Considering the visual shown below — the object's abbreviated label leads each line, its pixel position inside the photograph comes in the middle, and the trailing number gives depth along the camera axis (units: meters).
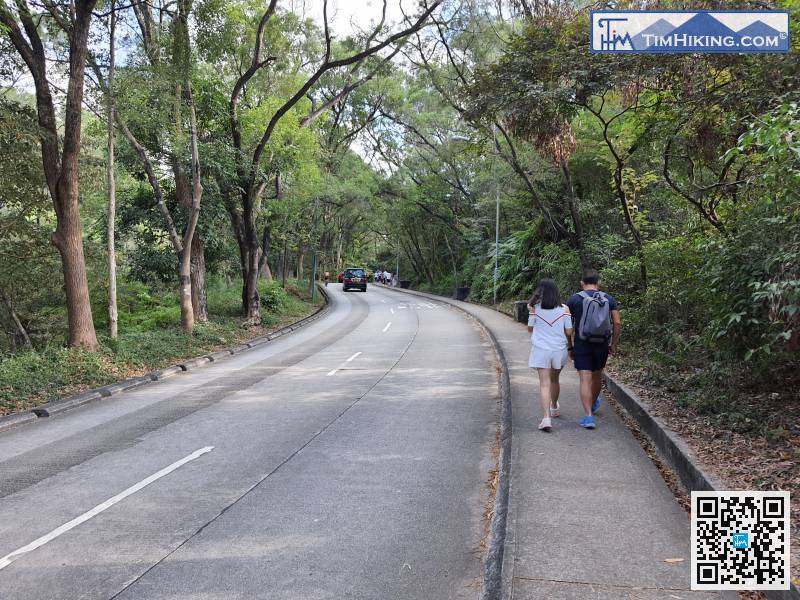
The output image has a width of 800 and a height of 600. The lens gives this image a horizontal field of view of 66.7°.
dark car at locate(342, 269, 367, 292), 52.16
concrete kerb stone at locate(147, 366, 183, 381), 12.94
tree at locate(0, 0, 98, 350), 11.74
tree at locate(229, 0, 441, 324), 16.47
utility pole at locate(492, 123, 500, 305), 28.91
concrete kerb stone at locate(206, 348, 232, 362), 16.03
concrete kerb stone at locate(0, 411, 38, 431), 8.75
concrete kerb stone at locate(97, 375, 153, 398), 11.19
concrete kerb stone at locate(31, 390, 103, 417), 9.55
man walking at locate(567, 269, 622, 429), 7.03
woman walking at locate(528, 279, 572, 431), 7.23
